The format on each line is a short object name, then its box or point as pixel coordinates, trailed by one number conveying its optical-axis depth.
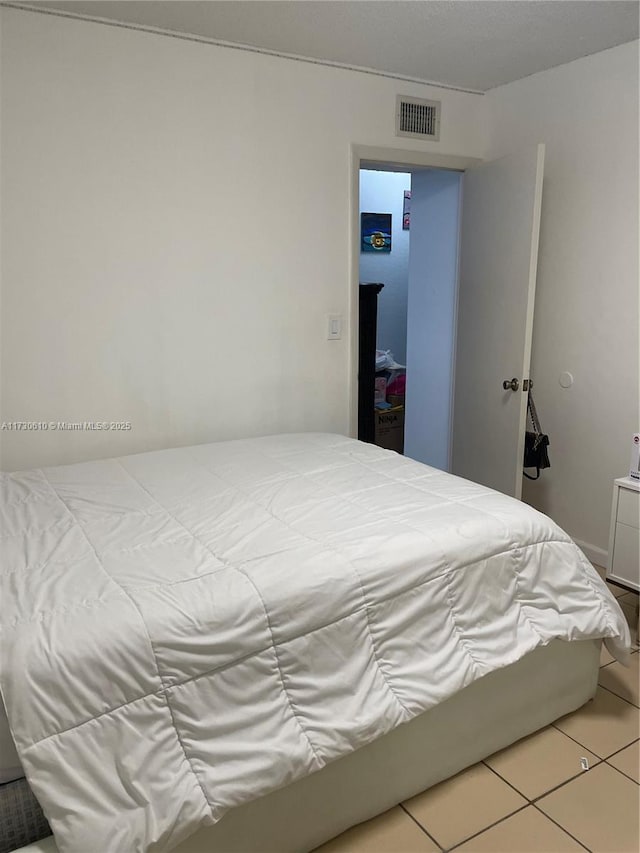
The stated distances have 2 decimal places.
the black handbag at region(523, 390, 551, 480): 3.23
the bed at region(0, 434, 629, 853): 1.29
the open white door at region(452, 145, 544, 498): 3.11
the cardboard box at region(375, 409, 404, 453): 4.88
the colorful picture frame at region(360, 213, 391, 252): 4.96
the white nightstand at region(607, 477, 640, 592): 2.48
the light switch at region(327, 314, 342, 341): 3.25
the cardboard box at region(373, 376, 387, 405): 4.98
